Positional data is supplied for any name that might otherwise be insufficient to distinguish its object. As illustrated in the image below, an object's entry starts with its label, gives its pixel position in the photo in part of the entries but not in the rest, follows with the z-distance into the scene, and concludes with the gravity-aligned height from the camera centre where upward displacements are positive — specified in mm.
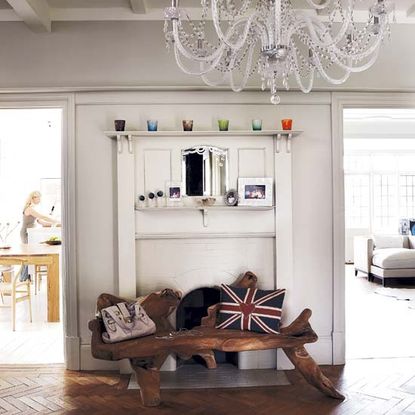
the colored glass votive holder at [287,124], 3734 +642
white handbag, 3244 -855
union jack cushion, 3459 -816
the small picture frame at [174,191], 3838 +105
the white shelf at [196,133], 3693 +571
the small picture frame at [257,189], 3832 +116
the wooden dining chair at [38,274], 6875 -1125
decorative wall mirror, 3863 +256
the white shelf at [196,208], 3770 -38
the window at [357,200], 10703 +41
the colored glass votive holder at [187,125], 3744 +641
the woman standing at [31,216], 7137 -171
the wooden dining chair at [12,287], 5117 -929
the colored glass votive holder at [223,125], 3768 +643
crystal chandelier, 2217 +863
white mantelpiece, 3816 -216
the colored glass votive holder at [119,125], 3707 +641
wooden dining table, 5423 -706
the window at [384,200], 10719 +34
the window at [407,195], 10758 +146
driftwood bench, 3178 -1010
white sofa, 7586 -943
